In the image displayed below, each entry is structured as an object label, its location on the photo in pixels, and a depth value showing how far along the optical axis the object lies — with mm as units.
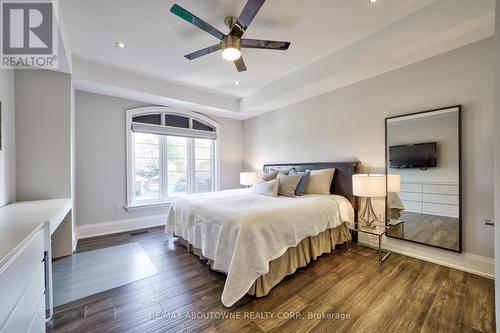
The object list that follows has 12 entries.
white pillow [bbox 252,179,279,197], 3053
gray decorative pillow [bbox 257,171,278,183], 3561
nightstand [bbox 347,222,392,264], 2467
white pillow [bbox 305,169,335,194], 3115
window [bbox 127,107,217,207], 3908
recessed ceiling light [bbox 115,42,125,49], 2519
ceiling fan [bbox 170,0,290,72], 1643
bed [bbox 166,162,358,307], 1743
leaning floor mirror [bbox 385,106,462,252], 2277
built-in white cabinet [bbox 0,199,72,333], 809
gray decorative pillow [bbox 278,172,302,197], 3047
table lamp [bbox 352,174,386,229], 2489
